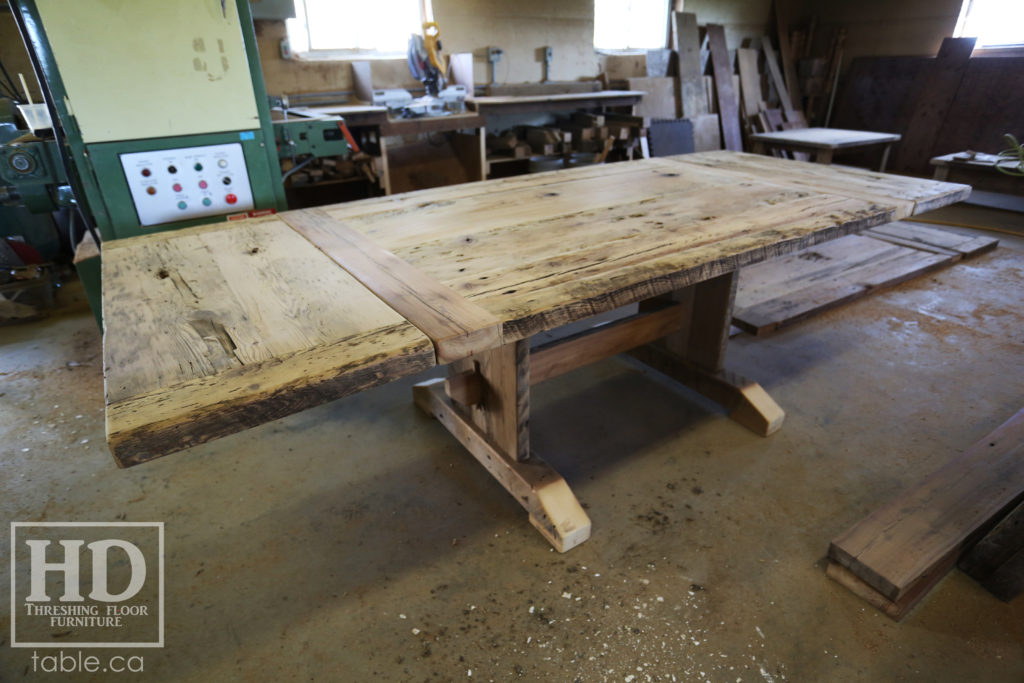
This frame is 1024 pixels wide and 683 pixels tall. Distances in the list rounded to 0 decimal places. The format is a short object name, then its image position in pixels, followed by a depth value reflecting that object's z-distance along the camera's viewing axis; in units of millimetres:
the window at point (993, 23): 4738
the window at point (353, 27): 3736
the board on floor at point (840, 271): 2668
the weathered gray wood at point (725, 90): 5371
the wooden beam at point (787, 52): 5797
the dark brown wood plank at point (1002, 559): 1318
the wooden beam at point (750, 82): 5566
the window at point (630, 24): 4996
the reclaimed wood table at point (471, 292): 764
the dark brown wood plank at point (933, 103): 4922
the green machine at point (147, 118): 1494
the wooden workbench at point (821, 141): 4477
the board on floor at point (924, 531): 1271
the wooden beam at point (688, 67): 5152
